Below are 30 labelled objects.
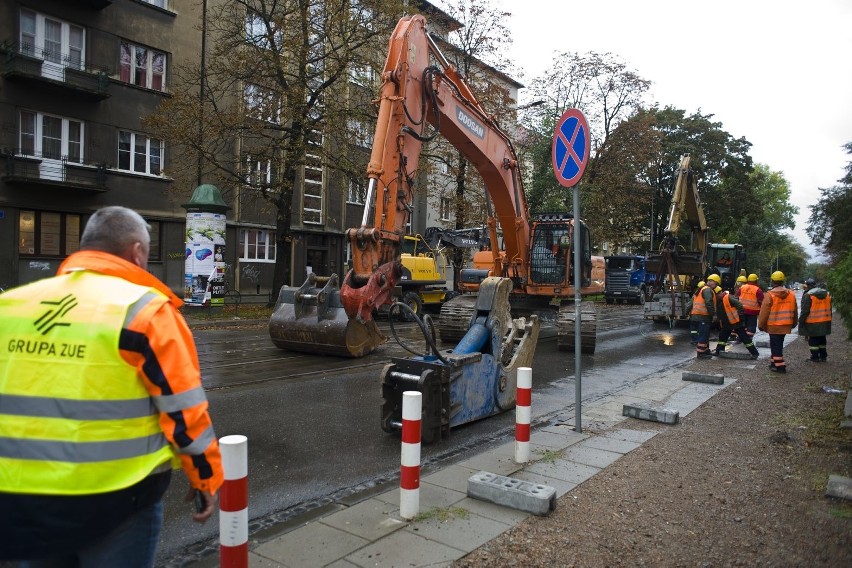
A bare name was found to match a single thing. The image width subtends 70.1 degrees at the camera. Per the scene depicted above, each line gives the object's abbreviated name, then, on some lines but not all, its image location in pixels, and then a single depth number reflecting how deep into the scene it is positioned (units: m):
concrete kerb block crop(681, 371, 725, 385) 9.71
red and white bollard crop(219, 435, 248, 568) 2.71
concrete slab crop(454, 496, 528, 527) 4.15
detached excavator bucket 11.02
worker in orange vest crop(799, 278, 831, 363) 12.13
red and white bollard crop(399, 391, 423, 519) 4.07
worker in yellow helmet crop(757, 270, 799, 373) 11.01
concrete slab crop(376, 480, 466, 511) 4.42
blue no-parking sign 6.50
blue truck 34.91
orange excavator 7.71
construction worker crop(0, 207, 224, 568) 1.88
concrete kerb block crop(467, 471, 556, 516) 4.21
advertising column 18.50
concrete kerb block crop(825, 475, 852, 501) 4.62
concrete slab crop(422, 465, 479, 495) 4.82
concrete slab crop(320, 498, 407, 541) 3.92
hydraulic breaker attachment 6.01
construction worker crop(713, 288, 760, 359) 13.27
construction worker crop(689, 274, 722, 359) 12.86
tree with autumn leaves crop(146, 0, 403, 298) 19.53
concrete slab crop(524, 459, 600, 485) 5.07
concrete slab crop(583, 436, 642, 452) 5.94
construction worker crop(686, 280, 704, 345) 16.08
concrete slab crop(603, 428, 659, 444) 6.38
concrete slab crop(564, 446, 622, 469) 5.50
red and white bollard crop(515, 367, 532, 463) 5.34
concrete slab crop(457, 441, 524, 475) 5.26
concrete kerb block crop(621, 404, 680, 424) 7.06
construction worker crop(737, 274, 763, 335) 15.18
